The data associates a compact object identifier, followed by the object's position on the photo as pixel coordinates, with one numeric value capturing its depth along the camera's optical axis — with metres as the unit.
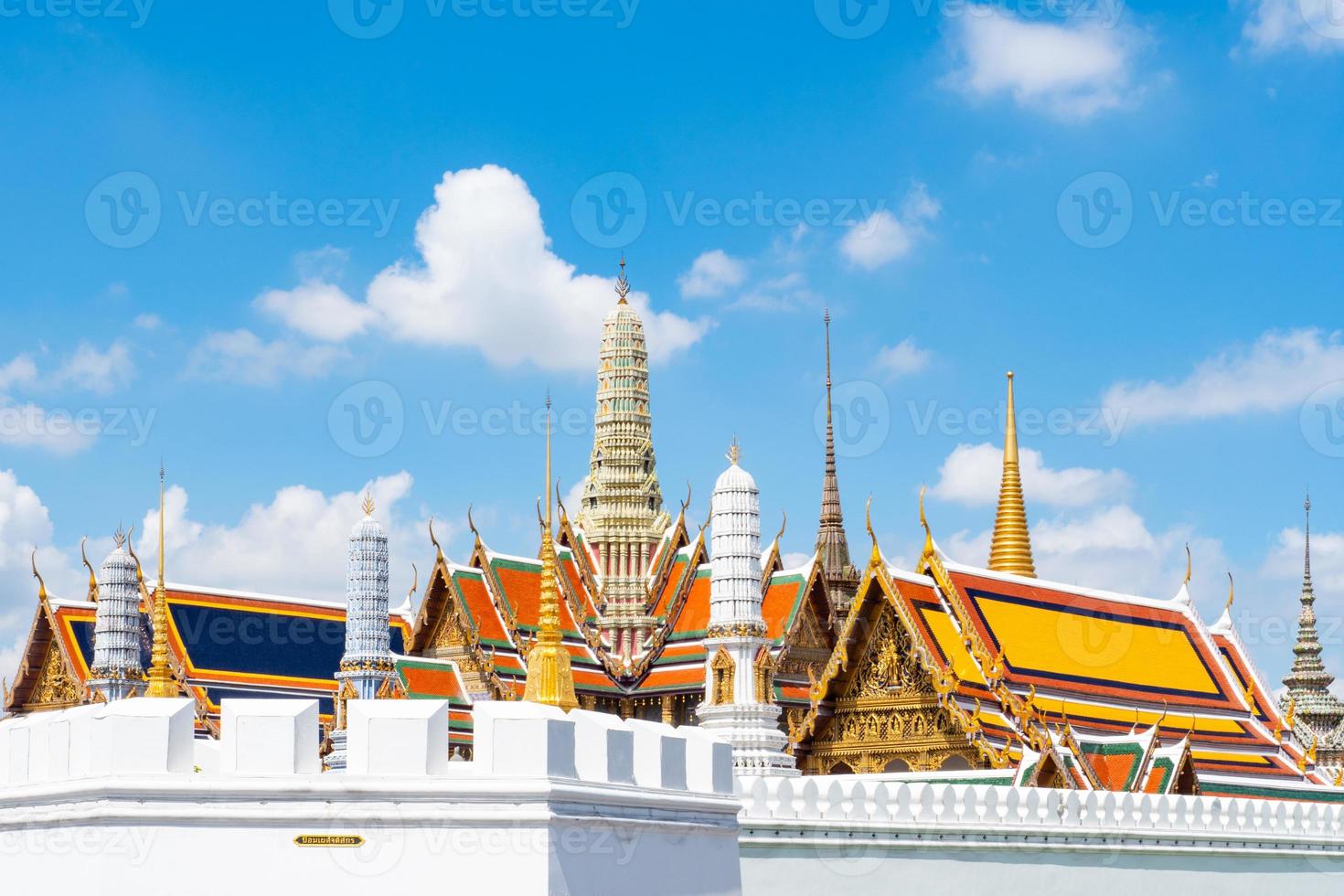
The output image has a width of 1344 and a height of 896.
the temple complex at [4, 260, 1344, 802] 27.44
